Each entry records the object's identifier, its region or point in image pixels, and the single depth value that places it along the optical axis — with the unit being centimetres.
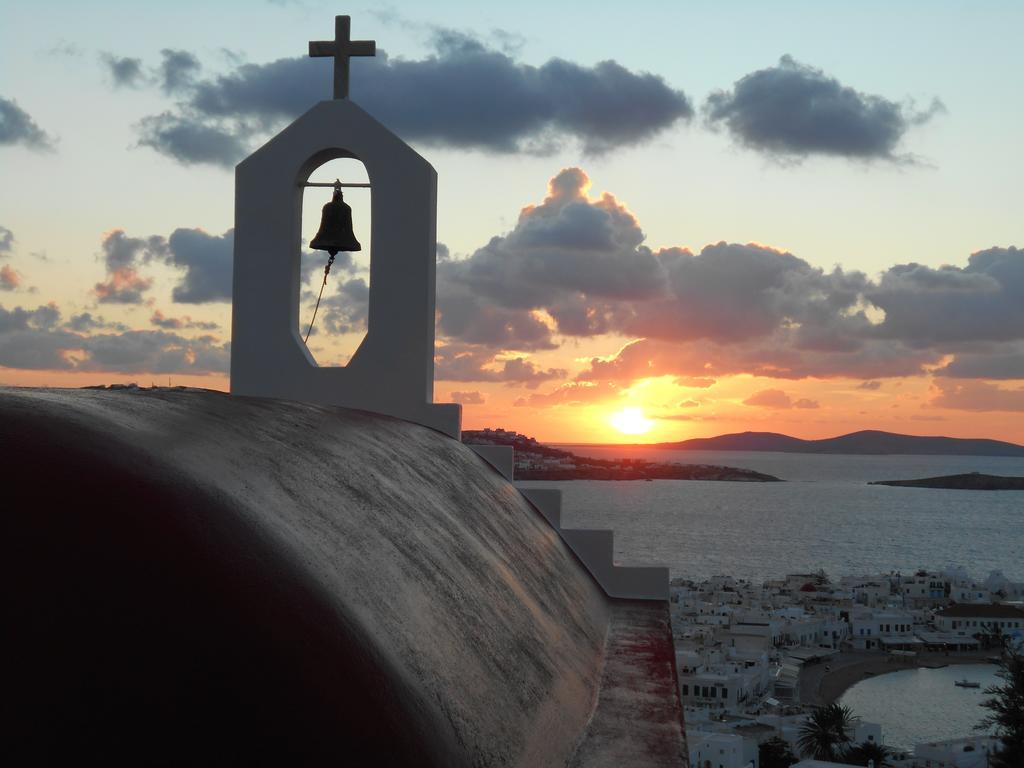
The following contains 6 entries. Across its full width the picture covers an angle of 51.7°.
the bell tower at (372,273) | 656
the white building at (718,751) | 2922
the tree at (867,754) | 3241
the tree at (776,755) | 3334
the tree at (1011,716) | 2441
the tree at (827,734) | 3297
